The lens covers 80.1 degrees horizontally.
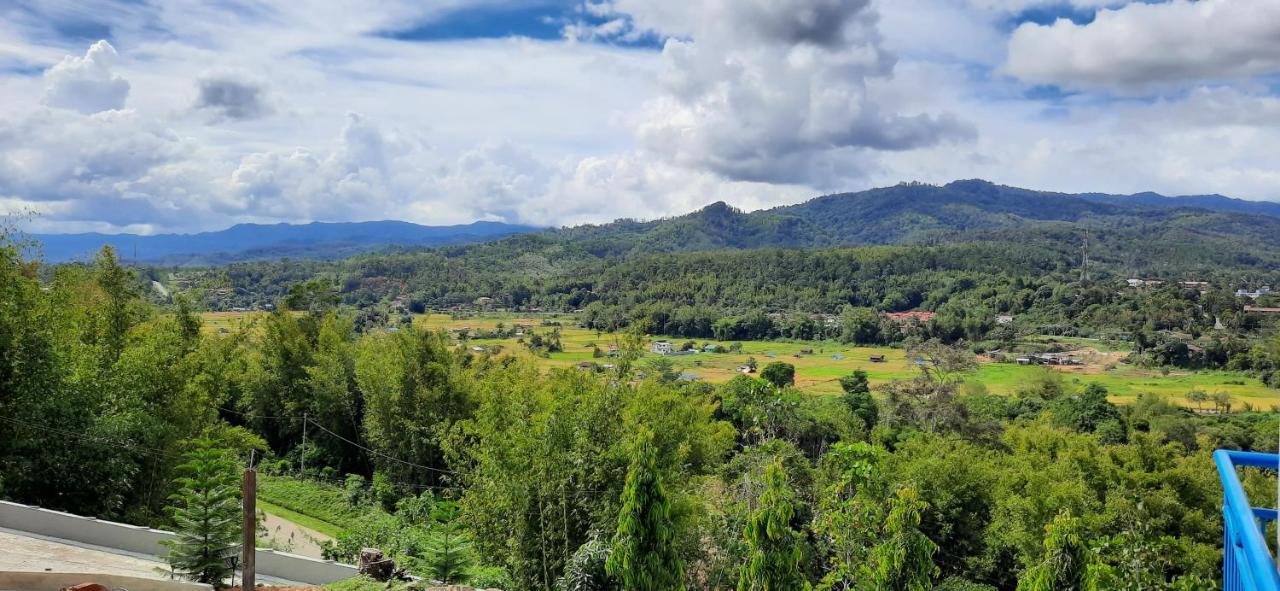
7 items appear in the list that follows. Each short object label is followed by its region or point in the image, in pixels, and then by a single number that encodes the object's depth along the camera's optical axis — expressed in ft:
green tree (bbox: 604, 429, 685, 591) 22.33
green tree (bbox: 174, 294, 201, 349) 70.54
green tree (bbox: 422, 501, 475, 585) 32.32
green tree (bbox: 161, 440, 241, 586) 28.40
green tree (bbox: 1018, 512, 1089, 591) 23.84
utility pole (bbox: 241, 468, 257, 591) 22.59
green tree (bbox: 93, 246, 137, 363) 57.62
